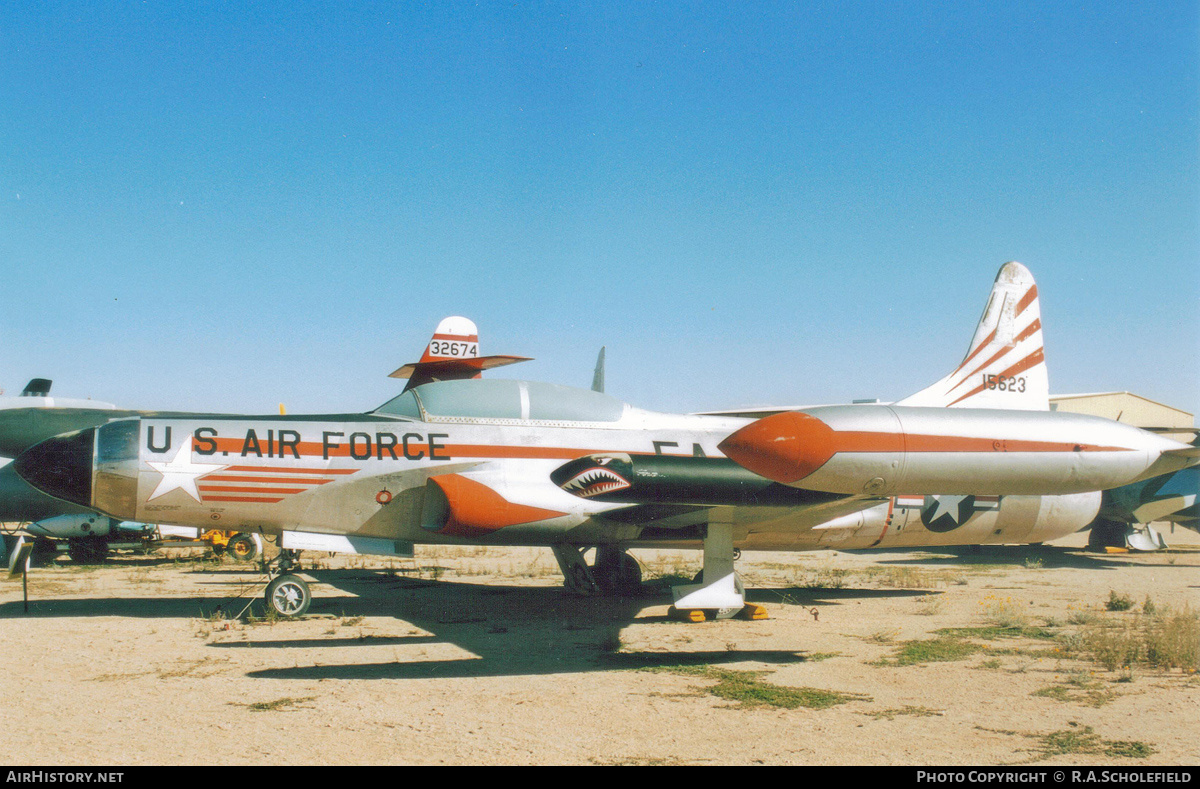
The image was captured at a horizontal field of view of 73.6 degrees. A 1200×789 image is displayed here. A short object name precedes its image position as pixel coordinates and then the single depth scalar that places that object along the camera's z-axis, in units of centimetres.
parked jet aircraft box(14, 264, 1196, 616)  744
